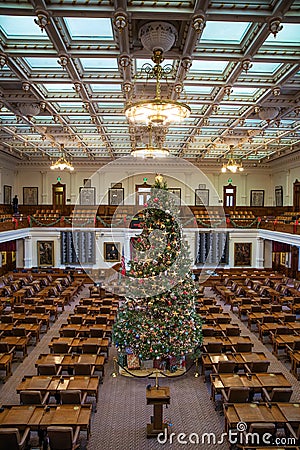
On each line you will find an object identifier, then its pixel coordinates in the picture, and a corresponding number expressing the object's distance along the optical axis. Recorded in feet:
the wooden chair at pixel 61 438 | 17.48
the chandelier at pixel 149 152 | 36.10
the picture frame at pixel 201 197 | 79.71
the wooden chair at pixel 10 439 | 17.25
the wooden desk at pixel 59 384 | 22.62
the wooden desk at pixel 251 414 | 19.40
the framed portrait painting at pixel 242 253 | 68.44
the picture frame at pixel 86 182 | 79.25
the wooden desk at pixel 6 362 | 26.19
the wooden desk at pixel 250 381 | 23.21
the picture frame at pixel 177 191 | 78.25
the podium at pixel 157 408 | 19.90
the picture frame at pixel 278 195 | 75.61
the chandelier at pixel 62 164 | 52.90
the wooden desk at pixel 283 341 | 30.58
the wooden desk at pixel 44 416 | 18.88
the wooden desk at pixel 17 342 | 29.60
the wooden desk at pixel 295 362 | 27.81
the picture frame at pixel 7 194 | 71.82
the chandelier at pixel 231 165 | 52.90
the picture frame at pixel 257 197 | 81.30
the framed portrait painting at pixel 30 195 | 79.56
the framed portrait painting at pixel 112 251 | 66.95
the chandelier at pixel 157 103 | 19.87
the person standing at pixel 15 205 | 73.67
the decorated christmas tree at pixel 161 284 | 23.53
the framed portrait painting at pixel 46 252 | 67.62
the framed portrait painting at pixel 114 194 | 79.36
